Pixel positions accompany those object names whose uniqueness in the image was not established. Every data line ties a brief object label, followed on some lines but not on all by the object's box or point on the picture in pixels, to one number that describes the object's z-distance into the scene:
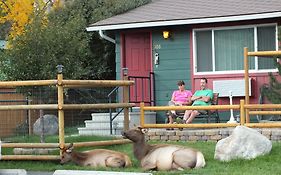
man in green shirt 15.81
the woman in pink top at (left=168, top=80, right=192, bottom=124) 16.71
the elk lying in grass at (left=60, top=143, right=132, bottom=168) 11.31
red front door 19.95
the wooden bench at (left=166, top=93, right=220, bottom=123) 16.58
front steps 16.28
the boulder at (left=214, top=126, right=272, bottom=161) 11.24
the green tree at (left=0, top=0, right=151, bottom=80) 20.61
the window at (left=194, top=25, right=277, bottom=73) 18.50
